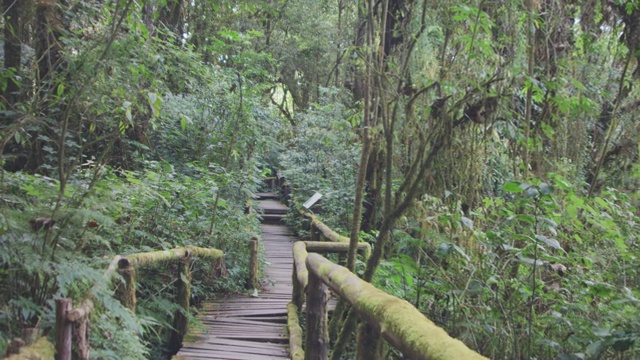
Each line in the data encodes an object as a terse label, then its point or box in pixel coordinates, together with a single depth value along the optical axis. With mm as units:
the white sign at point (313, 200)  10242
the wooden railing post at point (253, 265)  8023
